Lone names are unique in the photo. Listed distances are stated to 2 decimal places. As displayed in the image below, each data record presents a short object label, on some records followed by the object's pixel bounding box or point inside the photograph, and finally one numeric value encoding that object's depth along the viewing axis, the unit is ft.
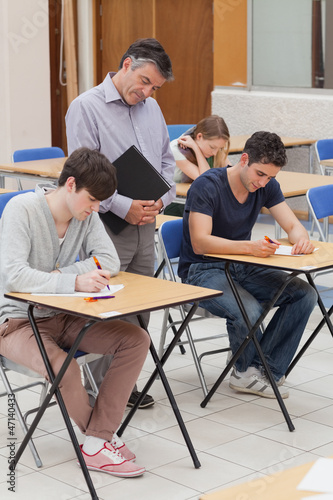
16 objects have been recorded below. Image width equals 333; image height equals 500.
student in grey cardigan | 13.06
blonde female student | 23.77
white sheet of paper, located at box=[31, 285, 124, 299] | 12.90
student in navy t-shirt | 16.24
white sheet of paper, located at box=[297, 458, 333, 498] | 6.85
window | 34.84
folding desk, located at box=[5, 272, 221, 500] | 12.26
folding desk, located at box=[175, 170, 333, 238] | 22.61
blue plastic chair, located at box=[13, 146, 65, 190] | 29.54
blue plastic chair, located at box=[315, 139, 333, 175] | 31.06
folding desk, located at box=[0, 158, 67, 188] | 26.48
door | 40.29
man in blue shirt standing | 15.15
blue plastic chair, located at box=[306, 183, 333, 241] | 20.77
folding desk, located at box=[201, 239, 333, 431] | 15.04
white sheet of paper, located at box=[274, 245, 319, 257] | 16.14
